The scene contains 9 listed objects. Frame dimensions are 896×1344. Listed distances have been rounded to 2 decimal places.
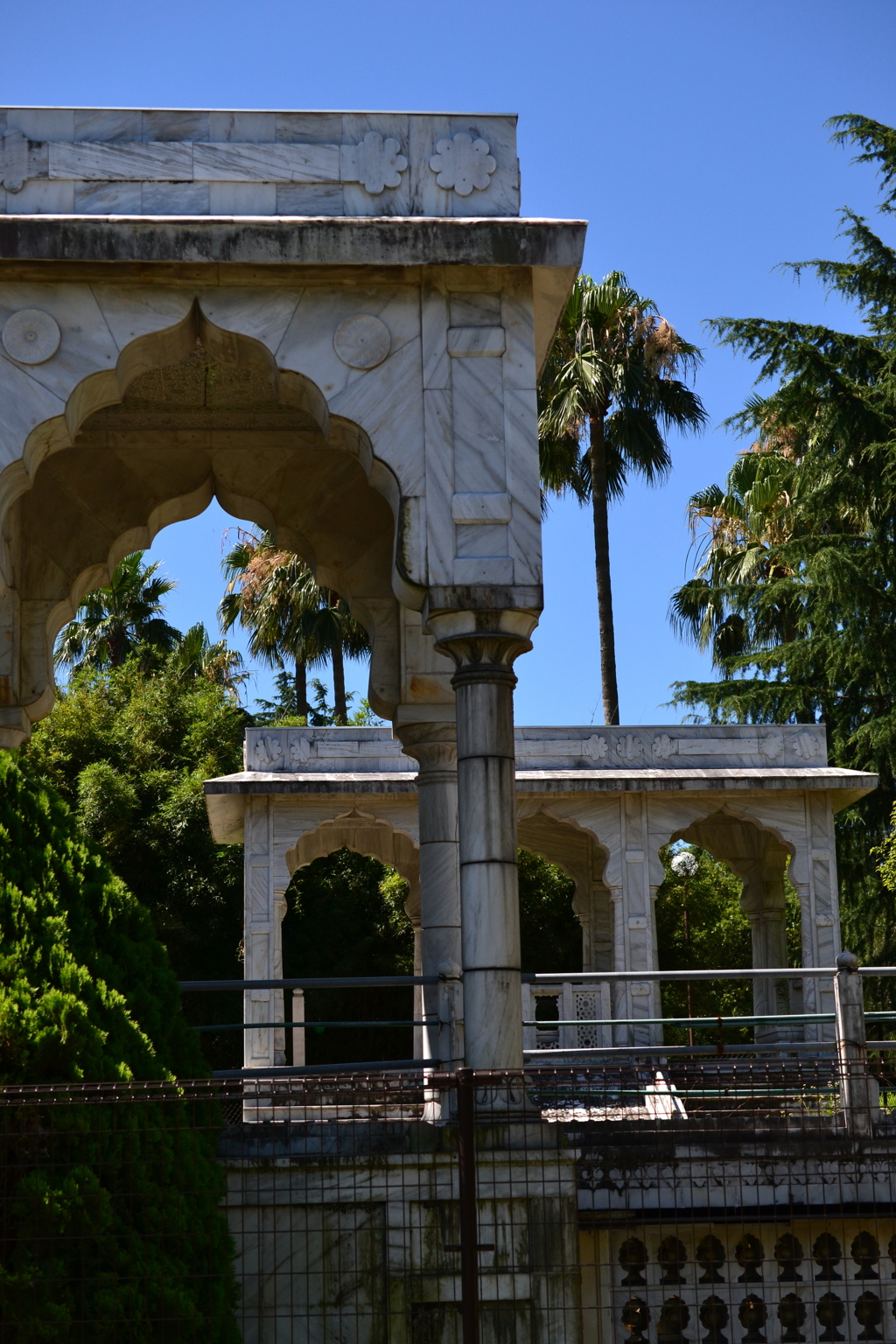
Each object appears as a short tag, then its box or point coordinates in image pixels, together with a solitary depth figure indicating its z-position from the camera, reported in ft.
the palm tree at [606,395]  95.35
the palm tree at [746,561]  100.32
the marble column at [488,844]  25.90
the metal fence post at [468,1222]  19.89
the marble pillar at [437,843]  33.96
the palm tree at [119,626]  115.85
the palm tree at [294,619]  106.11
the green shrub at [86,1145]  19.52
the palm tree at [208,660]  116.67
